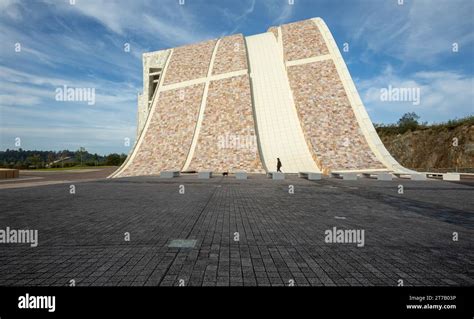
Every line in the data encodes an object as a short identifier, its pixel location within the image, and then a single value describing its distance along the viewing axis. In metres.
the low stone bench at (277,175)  21.39
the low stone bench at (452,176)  21.91
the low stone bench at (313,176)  21.25
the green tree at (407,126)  42.47
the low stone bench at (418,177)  21.50
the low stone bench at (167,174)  23.70
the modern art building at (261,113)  27.70
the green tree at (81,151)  77.64
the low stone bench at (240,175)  21.89
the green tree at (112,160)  72.06
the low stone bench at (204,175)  22.84
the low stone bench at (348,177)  20.86
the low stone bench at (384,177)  20.98
